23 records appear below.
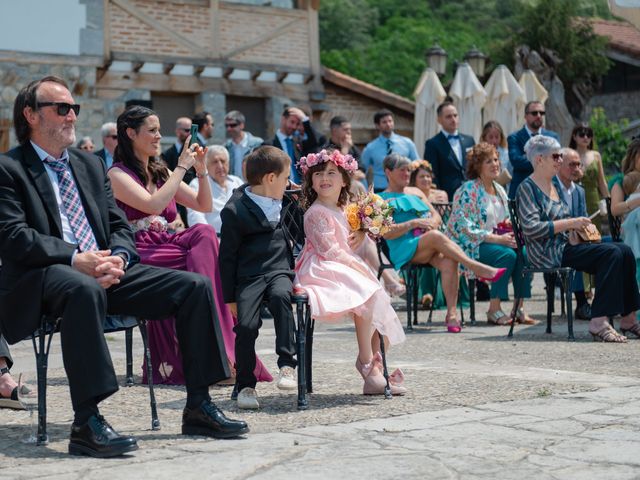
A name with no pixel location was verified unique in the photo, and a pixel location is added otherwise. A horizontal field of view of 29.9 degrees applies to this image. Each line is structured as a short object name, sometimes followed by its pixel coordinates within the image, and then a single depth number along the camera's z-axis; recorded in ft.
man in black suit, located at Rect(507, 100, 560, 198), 42.06
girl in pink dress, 20.49
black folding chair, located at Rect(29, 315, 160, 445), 16.51
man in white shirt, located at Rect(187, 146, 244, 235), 37.06
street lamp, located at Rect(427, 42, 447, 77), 67.56
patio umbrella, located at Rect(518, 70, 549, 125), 64.23
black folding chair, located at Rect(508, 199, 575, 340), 31.32
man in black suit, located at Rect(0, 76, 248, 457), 15.75
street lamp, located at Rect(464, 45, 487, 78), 67.92
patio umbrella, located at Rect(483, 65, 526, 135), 61.26
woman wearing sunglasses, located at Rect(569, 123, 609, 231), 41.51
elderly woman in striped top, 30.37
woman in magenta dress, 22.88
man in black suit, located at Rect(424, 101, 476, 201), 43.14
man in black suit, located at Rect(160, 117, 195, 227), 42.42
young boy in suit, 19.98
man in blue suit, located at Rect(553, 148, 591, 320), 33.58
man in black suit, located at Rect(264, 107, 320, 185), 40.75
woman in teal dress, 33.65
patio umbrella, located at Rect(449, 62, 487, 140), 60.64
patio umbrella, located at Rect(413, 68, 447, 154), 60.03
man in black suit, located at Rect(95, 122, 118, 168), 39.70
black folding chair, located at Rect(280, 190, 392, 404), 19.54
